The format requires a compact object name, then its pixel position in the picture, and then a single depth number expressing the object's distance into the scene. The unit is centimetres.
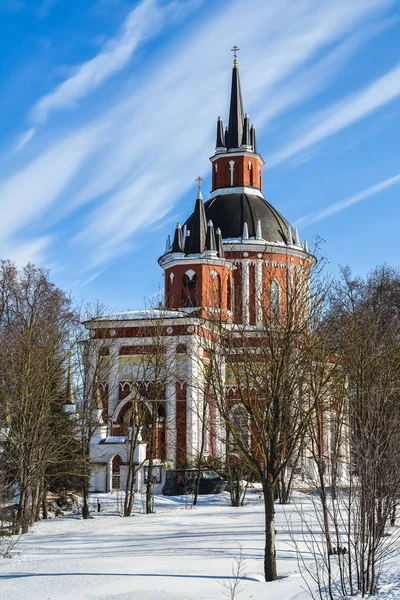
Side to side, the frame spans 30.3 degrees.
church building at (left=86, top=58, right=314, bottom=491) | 3175
